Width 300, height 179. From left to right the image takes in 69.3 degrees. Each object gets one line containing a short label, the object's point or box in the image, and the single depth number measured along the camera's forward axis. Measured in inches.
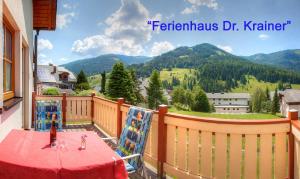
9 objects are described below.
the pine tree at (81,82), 2065.1
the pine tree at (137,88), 1935.3
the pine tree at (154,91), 2522.4
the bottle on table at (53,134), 81.9
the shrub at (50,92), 385.9
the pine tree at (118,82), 1614.3
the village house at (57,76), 1501.9
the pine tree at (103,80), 2506.3
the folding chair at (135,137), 102.9
